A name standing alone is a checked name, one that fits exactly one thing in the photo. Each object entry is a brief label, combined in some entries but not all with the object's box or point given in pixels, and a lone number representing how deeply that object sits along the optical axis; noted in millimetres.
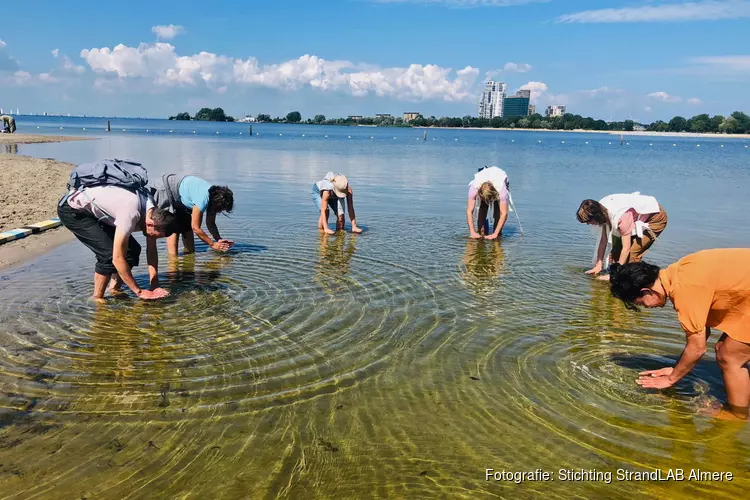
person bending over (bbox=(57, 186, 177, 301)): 6207
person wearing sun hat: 11594
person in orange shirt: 4129
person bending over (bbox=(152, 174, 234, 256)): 8586
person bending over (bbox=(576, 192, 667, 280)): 7805
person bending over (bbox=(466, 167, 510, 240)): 11094
